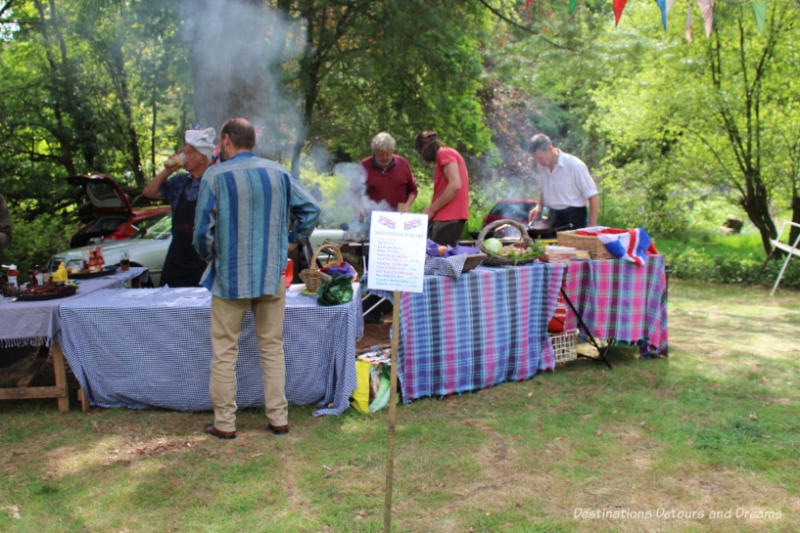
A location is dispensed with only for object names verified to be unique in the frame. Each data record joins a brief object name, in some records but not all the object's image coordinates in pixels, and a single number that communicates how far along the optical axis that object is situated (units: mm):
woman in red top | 5238
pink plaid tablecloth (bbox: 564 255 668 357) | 4781
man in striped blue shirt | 3334
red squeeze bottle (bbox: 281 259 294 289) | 4270
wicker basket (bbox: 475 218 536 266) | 4500
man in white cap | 4312
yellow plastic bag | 3926
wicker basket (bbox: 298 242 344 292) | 4020
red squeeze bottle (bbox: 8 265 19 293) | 4176
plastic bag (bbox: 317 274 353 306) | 3867
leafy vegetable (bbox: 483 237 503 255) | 4520
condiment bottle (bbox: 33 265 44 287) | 4168
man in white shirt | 5543
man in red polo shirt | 5867
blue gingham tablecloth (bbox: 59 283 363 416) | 3848
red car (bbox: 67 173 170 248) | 7725
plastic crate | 4906
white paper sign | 2678
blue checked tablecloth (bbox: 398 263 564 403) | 4094
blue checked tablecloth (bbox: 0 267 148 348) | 3754
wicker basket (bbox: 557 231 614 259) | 4824
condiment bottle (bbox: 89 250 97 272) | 4782
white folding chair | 8578
